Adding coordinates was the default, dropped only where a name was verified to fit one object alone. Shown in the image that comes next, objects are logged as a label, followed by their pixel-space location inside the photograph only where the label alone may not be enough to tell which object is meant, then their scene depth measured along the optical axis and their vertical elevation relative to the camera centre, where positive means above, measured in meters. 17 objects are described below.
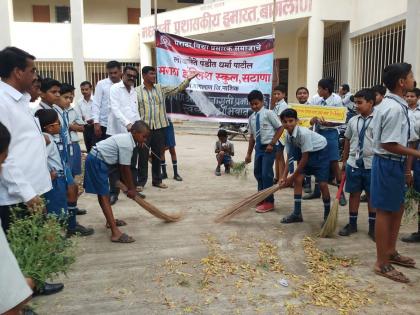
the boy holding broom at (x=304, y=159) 4.93 -0.72
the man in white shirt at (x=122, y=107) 5.87 -0.10
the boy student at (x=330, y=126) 5.91 -0.38
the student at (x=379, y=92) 5.46 +0.10
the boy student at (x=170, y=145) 7.19 -0.79
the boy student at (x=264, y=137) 5.48 -0.49
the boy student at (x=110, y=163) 4.40 -0.67
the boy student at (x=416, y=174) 4.47 -0.81
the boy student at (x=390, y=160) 3.43 -0.52
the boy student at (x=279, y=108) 6.43 -0.14
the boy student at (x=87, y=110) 6.92 -0.17
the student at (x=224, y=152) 8.15 -1.02
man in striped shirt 6.49 -0.21
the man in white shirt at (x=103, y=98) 6.23 +0.03
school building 10.04 +2.35
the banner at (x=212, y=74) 7.89 +0.48
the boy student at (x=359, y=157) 4.57 -0.64
